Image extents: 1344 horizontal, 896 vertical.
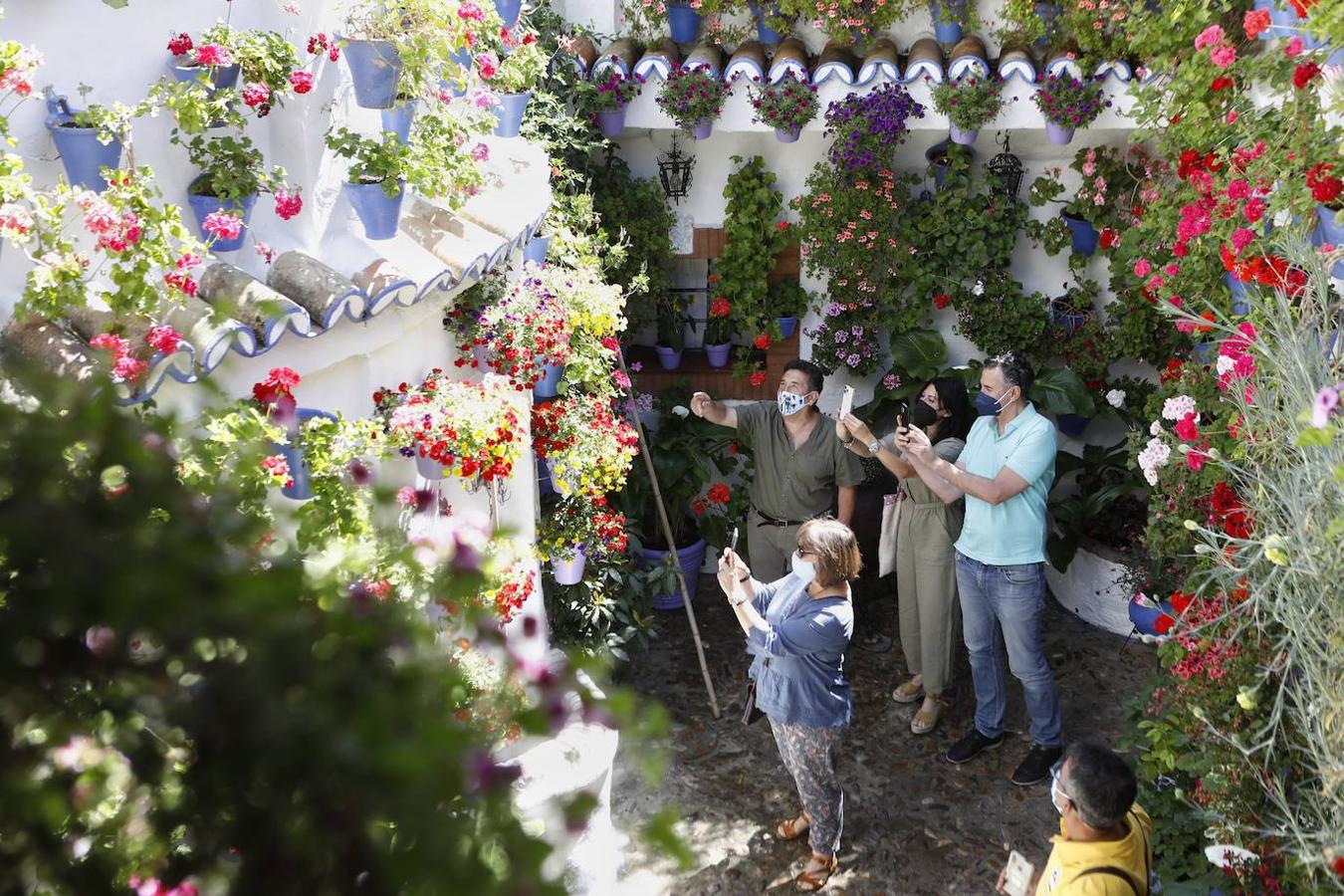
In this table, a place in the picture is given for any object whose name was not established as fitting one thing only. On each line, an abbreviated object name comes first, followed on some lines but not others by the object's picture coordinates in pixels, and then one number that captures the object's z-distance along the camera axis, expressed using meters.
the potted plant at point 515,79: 5.02
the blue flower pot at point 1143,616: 5.64
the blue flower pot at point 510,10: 5.12
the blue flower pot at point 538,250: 5.66
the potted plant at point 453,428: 3.59
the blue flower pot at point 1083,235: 6.94
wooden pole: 6.02
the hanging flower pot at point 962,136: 6.49
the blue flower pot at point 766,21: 6.77
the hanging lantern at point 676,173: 7.27
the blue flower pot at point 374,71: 3.54
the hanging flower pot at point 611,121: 6.75
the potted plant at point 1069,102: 6.17
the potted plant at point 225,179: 3.08
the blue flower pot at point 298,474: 3.04
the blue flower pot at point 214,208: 3.09
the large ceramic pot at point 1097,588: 6.69
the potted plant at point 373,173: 3.55
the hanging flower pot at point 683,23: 6.81
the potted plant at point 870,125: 6.55
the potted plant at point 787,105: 6.56
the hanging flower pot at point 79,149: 2.67
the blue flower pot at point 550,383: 5.26
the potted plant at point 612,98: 6.59
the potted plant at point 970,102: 6.31
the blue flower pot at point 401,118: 3.75
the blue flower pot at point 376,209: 3.61
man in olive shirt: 5.61
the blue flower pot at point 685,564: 6.75
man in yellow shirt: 3.09
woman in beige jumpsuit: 5.40
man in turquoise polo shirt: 4.94
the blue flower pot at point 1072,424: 7.05
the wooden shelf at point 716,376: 7.55
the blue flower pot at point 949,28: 6.52
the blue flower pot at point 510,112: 5.19
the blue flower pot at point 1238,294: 4.52
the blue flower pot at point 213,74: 3.02
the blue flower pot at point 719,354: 7.55
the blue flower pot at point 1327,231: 3.66
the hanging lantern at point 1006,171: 6.95
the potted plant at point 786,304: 7.36
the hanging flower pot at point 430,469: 3.80
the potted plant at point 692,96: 6.59
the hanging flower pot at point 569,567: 5.40
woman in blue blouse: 4.29
